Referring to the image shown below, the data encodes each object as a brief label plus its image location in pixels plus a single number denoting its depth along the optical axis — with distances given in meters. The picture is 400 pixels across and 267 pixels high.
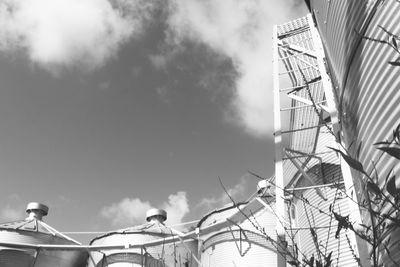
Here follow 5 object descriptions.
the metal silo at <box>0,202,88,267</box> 19.17
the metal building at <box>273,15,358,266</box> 9.16
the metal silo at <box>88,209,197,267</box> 19.03
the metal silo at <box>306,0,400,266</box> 4.23
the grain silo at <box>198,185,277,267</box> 14.66
